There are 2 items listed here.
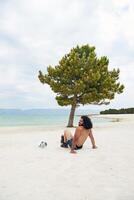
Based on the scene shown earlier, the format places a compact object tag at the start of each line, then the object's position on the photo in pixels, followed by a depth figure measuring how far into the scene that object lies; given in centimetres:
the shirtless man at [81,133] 539
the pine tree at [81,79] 1263
